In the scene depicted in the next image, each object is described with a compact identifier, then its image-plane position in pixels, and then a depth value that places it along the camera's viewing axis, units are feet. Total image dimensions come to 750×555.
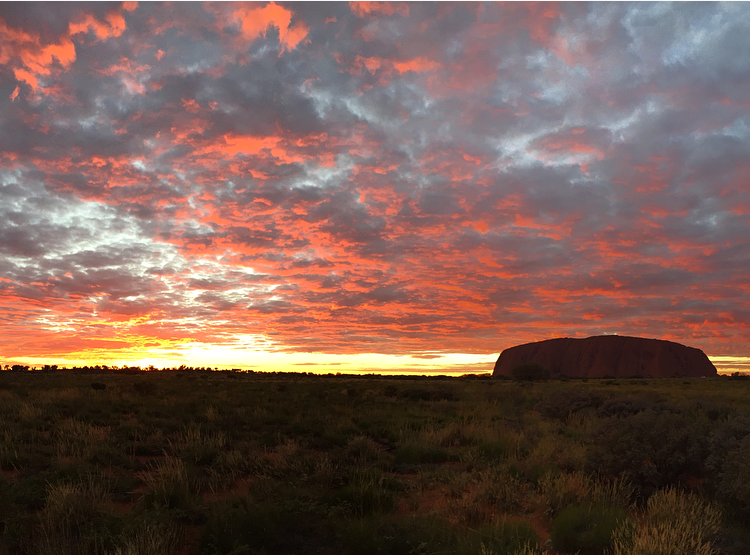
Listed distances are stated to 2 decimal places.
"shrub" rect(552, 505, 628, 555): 20.30
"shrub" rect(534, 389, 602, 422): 67.82
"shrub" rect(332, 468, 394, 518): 25.38
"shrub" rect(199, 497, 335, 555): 20.21
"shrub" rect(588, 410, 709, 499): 29.14
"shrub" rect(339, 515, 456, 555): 19.90
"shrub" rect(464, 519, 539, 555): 19.27
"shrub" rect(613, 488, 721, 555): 17.61
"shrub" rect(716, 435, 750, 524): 24.10
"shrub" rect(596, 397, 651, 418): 62.13
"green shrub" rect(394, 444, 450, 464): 39.42
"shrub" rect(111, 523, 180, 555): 17.56
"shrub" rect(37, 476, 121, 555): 18.63
